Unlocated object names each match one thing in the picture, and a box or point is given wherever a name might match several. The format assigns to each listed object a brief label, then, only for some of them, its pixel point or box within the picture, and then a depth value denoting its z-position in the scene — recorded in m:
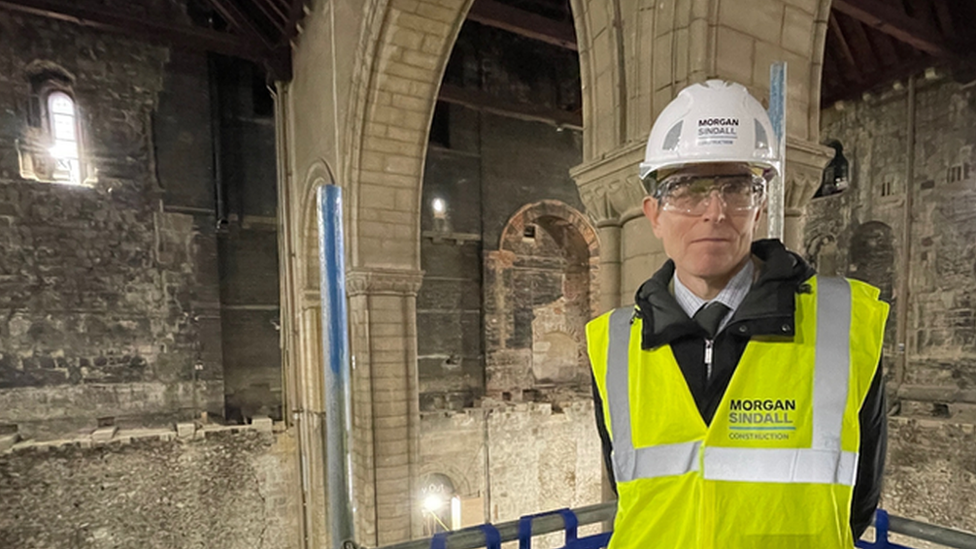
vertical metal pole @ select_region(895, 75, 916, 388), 8.31
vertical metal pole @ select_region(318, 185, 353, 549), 1.60
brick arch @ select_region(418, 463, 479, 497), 8.91
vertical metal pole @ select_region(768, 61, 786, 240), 1.78
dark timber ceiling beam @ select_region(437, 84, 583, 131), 8.65
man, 1.02
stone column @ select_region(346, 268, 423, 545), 5.16
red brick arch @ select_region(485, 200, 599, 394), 10.55
